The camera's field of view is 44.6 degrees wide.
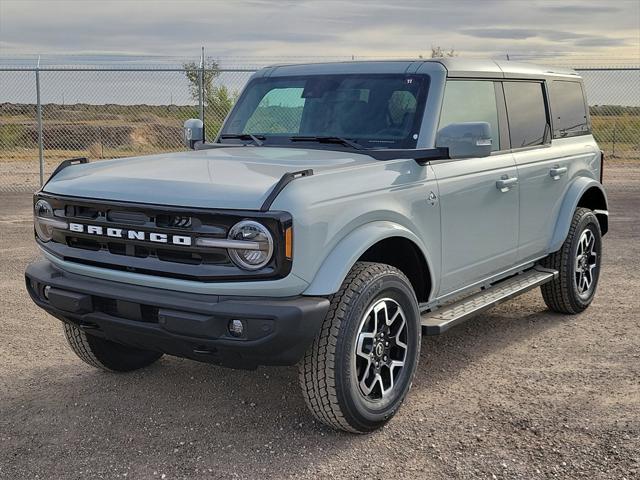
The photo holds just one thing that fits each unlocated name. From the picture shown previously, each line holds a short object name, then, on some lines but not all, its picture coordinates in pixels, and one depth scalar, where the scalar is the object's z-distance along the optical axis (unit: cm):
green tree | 1412
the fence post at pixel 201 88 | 1326
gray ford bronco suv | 363
